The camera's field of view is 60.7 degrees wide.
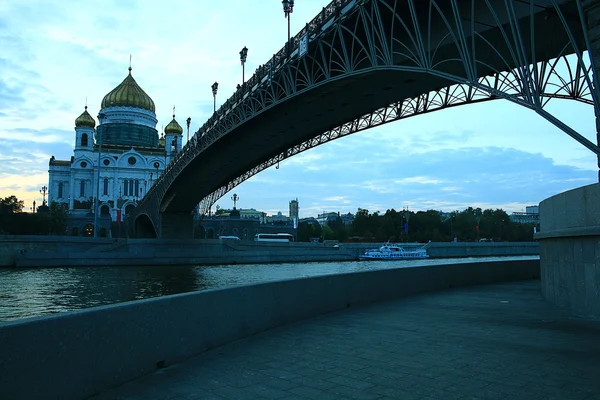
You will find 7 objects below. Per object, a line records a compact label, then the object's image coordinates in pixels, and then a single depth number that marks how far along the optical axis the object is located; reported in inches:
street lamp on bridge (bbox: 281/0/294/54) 1233.4
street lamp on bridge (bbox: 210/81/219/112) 1910.7
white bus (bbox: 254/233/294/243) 3413.4
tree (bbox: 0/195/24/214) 2593.8
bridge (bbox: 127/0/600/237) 597.4
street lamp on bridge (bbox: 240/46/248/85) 1589.6
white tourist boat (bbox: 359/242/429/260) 2605.8
